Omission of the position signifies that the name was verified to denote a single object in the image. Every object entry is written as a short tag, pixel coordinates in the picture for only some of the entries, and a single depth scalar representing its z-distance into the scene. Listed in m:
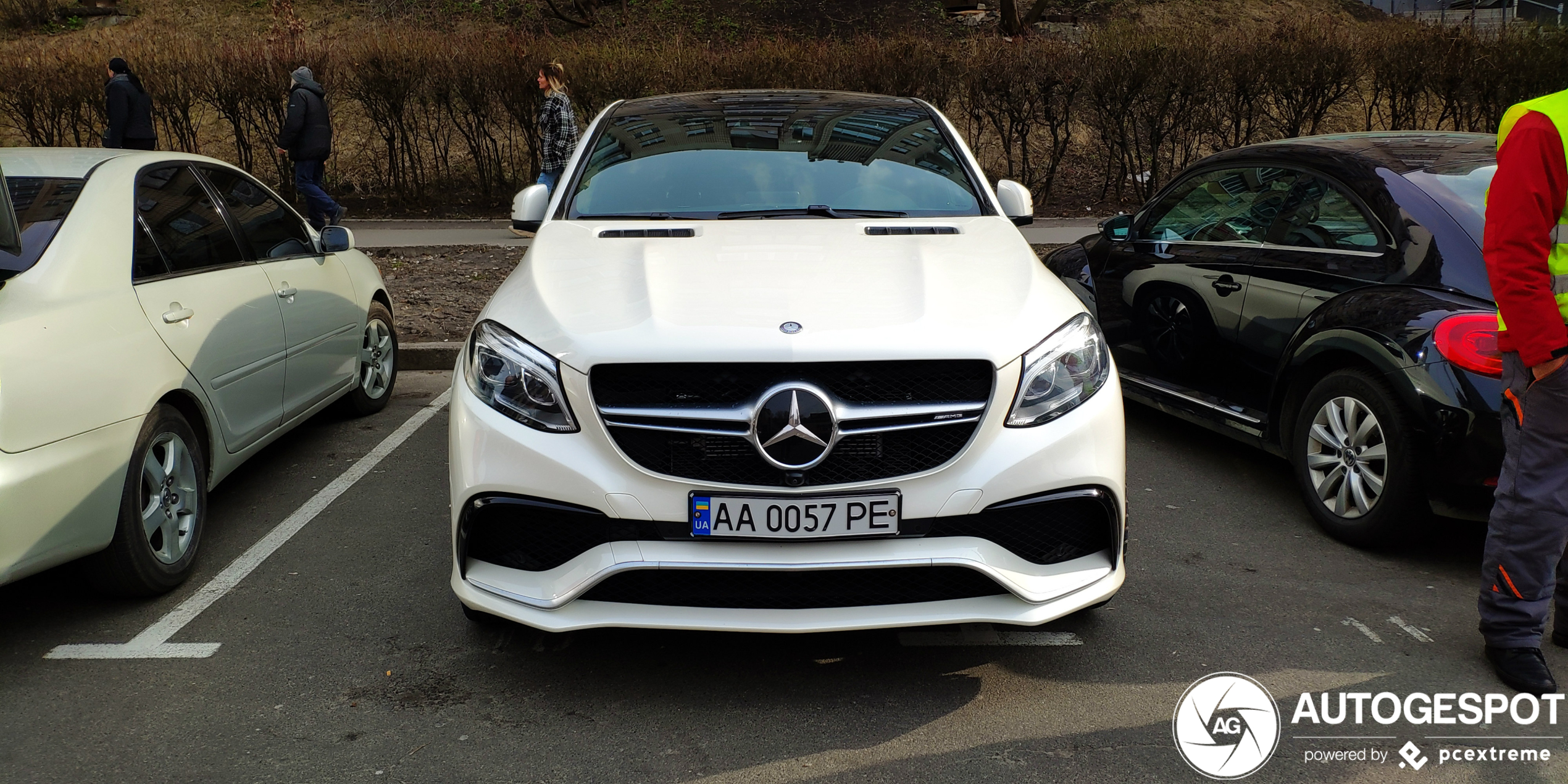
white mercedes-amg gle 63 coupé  2.88
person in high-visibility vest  2.90
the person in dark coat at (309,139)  11.66
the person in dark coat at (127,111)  12.13
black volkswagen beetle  3.88
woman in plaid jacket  11.65
